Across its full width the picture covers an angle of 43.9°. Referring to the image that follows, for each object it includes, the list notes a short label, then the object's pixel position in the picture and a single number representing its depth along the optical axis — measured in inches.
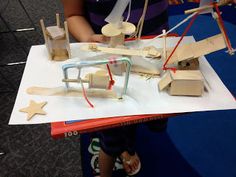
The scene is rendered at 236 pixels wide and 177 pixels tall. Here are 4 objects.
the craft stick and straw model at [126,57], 21.5
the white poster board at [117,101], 20.3
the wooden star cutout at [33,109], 19.8
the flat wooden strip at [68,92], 21.9
